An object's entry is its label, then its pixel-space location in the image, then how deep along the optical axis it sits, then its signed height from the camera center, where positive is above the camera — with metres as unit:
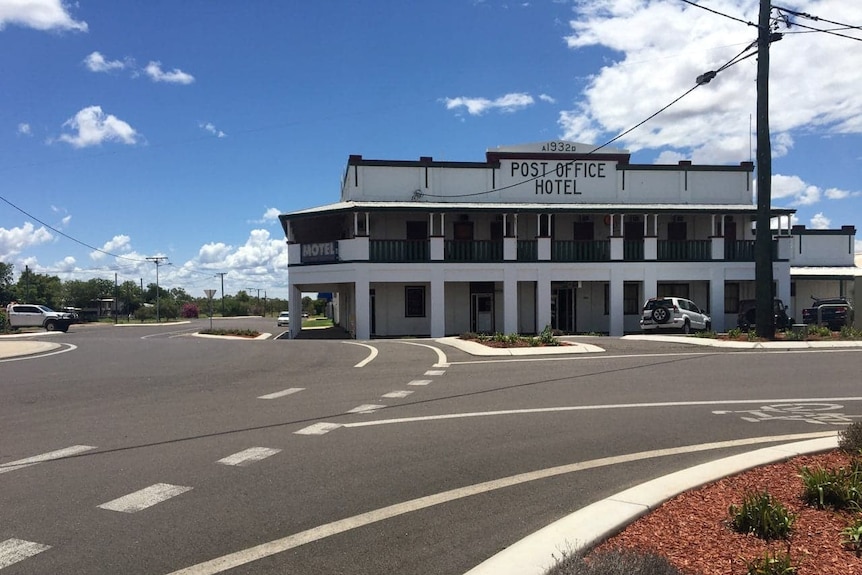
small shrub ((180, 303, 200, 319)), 92.54 -2.04
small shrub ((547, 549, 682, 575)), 3.23 -1.41
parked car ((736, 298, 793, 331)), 26.64 -0.82
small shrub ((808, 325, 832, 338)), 21.91 -1.21
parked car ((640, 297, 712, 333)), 26.61 -0.82
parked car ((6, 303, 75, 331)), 43.62 -1.39
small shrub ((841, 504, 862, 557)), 3.96 -1.52
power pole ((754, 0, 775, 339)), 21.58 +2.49
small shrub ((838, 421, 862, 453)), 5.95 -1.36
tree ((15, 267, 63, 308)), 105.50 +1.22
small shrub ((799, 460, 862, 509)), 4.63 -1.42
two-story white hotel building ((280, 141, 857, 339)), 29.20 +2.57
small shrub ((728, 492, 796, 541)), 4.14 -1.48
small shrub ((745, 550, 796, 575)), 3.49 -1.50
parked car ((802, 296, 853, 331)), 27.03 -0.68
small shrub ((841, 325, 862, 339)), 21.27 -1.24
